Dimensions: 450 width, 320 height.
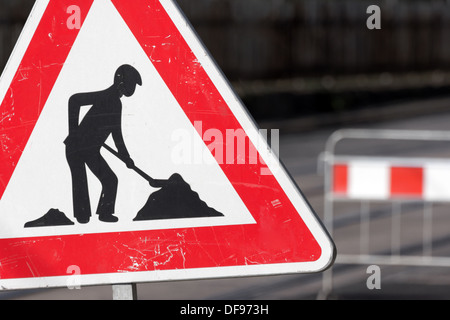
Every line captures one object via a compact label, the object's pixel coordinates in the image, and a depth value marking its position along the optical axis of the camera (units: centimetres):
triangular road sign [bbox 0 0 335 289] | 670
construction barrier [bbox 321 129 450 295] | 1894
